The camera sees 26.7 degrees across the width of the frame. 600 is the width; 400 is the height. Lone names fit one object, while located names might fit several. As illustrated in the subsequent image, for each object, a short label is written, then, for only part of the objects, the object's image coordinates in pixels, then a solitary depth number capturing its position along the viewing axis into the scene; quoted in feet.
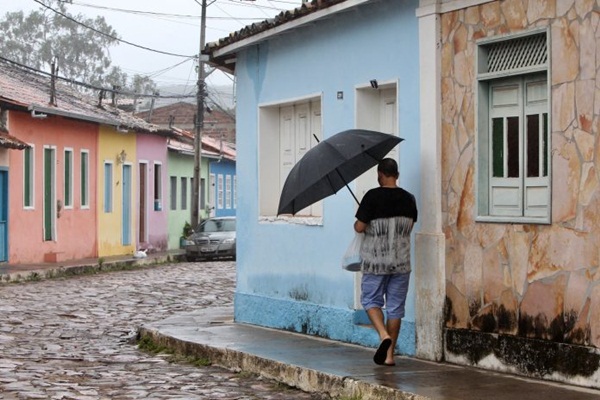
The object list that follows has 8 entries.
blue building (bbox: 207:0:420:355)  38.73
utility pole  137.28
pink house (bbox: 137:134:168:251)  132.77
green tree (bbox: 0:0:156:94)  280.10
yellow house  120.37
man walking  34.76
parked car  121.60
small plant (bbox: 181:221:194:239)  148.36
